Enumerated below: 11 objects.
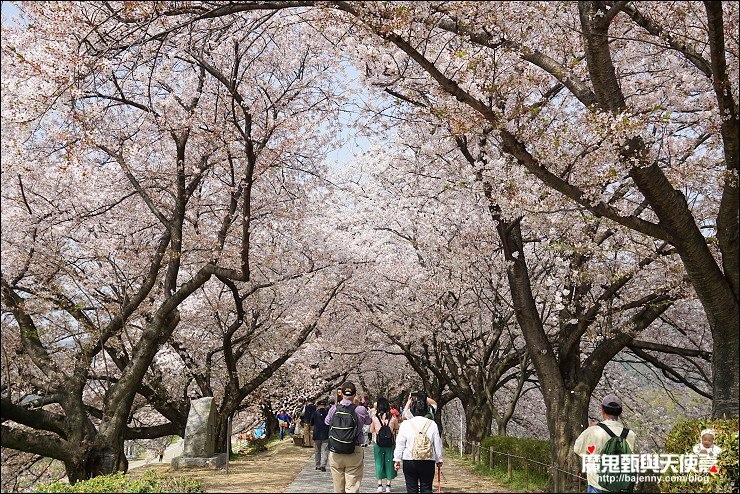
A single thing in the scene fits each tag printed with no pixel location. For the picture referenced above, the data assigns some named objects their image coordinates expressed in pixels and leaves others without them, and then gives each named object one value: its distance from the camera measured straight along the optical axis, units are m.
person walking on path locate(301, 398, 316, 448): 22.38
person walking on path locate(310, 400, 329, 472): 14.92
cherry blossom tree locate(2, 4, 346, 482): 9.78
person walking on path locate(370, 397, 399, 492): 11.18
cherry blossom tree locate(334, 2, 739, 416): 7.87
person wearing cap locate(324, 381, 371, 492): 8.90
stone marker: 14.59
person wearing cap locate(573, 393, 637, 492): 6.36
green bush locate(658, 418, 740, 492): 7.12
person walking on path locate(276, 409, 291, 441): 32.10
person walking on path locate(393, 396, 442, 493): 7.92
